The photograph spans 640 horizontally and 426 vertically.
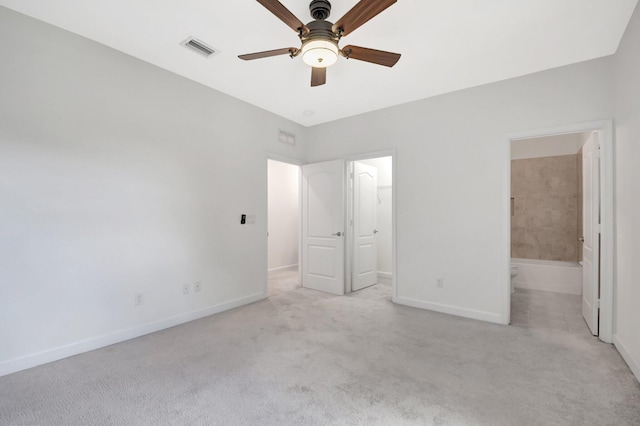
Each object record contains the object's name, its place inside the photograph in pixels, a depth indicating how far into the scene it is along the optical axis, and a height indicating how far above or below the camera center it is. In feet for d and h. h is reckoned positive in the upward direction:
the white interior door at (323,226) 14.97 -0.73
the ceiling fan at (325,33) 5.87 +4.03
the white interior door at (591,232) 9.53 -0.65
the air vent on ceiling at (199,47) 8.70 +5.05
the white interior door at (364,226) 15.67 -0.77
